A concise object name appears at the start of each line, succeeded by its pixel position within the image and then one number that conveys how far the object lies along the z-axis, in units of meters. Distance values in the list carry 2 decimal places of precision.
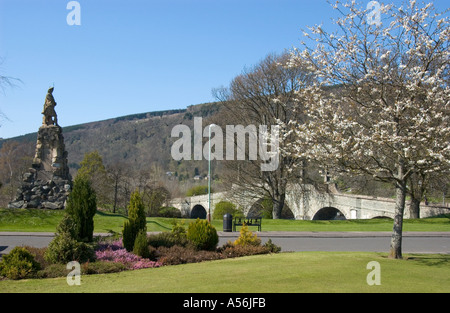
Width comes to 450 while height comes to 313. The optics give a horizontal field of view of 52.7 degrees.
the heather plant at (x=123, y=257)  12.88
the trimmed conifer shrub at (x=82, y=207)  13.73
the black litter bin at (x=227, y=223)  23.94
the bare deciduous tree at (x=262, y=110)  34.09
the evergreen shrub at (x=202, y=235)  15.23
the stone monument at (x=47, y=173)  27.77
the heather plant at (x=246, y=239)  15.84
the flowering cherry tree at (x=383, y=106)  12.48
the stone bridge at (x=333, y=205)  38.69
